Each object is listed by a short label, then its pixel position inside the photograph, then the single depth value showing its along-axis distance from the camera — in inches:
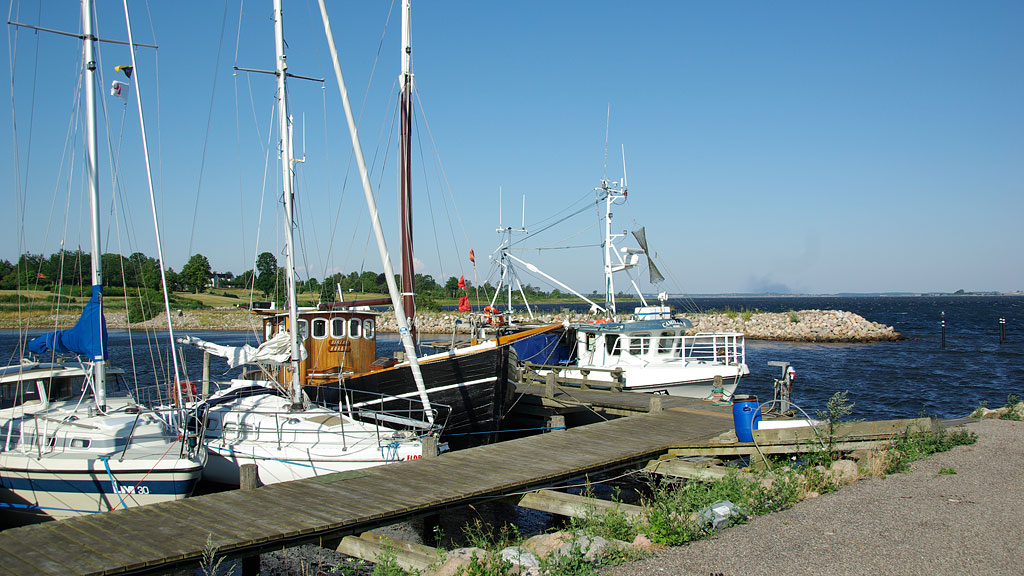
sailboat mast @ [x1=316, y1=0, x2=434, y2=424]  516.7
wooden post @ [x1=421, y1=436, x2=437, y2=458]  493.7
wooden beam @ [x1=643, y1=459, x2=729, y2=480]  448.5
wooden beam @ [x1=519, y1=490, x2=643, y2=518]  364.1
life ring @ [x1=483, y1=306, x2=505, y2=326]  1040.2
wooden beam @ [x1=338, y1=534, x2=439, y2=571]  309.3
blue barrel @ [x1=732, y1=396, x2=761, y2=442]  496.4
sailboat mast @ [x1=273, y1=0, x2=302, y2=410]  577.3
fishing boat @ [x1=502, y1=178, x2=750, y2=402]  927.7
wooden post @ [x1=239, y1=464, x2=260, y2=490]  402.6
